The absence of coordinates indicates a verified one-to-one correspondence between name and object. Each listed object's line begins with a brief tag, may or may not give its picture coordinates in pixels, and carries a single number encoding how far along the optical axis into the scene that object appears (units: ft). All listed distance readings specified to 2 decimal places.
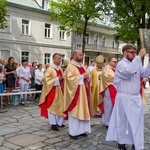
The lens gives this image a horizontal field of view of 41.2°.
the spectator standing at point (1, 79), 21.84
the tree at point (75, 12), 48.30
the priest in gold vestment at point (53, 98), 15.52
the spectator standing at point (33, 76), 28.18
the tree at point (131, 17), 43.57
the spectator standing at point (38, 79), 26.04
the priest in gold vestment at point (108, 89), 16.04
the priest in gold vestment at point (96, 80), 19.06
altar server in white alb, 10.87
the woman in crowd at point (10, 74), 23.23
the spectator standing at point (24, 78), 24.19
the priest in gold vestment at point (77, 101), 13.77
